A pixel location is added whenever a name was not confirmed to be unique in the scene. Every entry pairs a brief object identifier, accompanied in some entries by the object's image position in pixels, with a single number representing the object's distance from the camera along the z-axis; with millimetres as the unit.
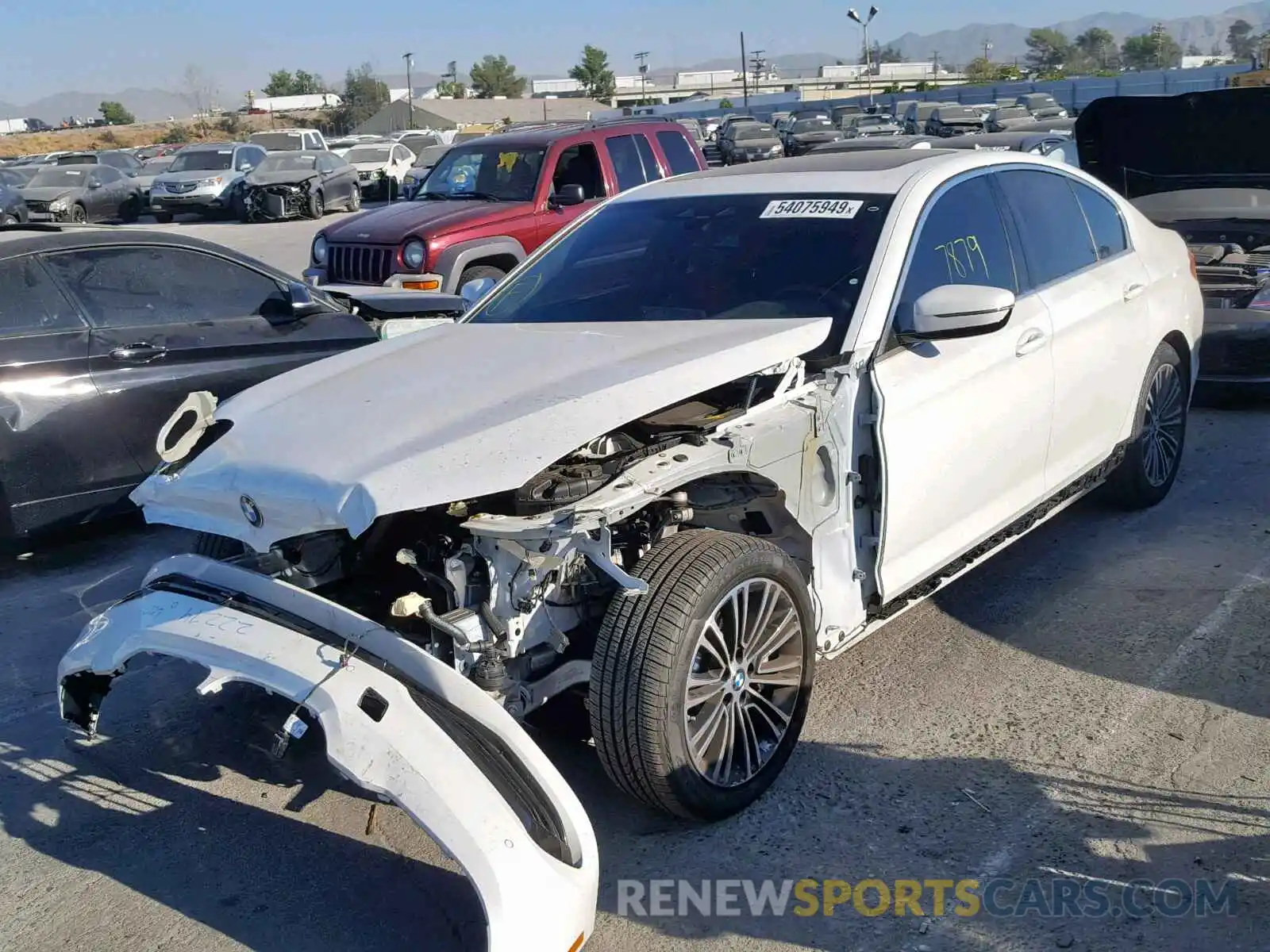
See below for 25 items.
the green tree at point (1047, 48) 134875
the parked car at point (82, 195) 27562
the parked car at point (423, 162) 27209
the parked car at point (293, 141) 34281
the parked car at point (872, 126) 36659
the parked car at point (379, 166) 31672
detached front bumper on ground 2697
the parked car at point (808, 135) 37156
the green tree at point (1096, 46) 141750
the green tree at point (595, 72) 104812
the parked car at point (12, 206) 25944
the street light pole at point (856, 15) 64438
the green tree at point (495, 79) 109688
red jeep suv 10359
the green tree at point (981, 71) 97594
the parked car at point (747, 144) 37125
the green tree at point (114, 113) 94750
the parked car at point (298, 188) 27188
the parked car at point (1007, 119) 33559
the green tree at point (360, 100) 84875
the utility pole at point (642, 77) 98794
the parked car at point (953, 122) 36062
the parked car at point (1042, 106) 38559
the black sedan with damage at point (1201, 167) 8141
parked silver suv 28375
